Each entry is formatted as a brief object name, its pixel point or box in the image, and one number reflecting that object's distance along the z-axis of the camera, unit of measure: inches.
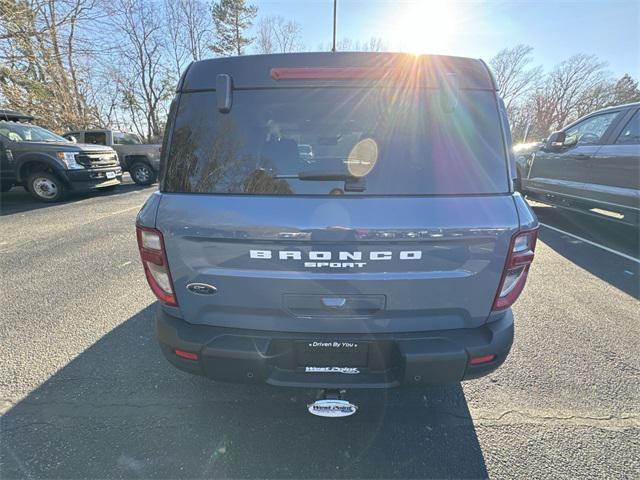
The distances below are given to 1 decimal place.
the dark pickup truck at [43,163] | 300.4
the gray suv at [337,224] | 57.3
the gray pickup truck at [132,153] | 447.2
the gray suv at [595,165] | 179.2
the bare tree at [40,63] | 430.7
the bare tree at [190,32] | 1199.6
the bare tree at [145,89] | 1131.7
